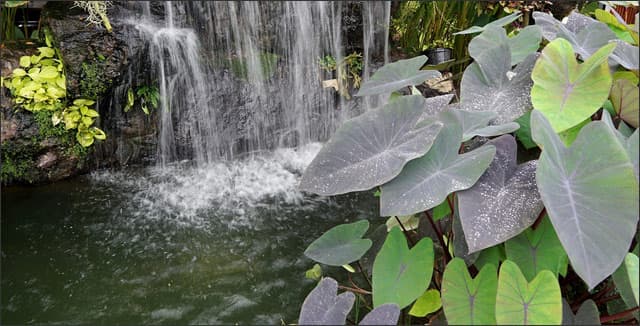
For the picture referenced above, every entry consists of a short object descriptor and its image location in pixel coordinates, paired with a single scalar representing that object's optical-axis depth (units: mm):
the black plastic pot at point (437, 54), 3680
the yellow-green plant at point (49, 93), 3020
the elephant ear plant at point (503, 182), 680
